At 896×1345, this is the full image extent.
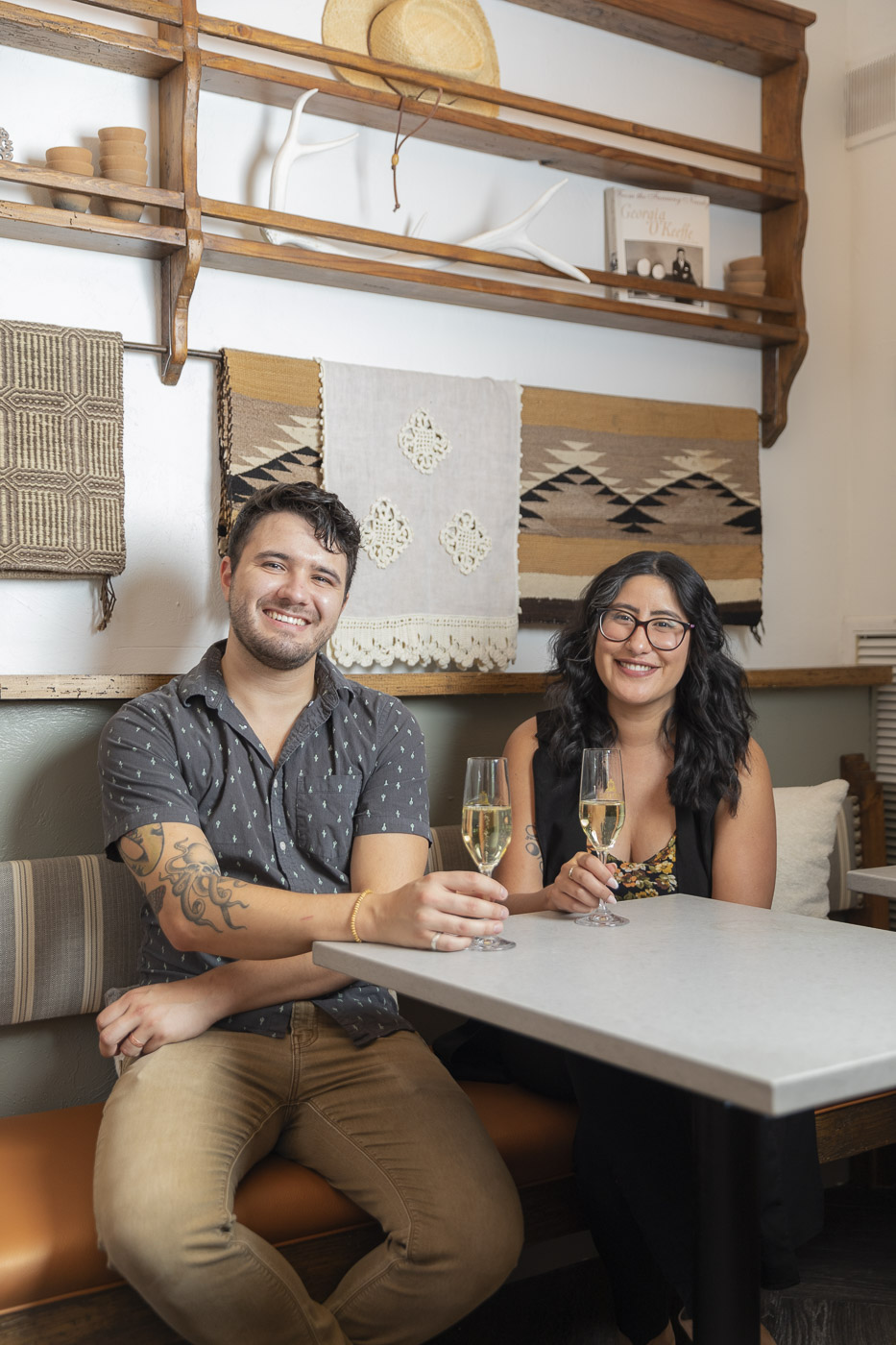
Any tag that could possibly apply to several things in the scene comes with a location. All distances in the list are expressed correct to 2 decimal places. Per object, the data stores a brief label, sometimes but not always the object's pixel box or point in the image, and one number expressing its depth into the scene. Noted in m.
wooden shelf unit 2.25
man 1.50
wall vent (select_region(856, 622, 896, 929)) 3.33
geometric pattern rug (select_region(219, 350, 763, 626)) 2.52
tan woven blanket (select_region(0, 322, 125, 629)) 2.19
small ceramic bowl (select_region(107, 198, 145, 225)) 2.25
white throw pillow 2.62
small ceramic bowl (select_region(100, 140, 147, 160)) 2.23
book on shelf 2.93
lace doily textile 2.57
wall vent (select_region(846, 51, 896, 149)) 3.24
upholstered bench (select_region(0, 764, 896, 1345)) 1.54
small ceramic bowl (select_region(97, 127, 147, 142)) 2.23
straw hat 2.59
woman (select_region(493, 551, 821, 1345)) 1.76
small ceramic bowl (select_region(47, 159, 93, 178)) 2.19
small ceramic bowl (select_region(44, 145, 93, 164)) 2.18
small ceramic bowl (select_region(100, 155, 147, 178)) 2.23
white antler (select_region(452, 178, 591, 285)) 2.66
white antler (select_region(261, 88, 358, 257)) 2.41
